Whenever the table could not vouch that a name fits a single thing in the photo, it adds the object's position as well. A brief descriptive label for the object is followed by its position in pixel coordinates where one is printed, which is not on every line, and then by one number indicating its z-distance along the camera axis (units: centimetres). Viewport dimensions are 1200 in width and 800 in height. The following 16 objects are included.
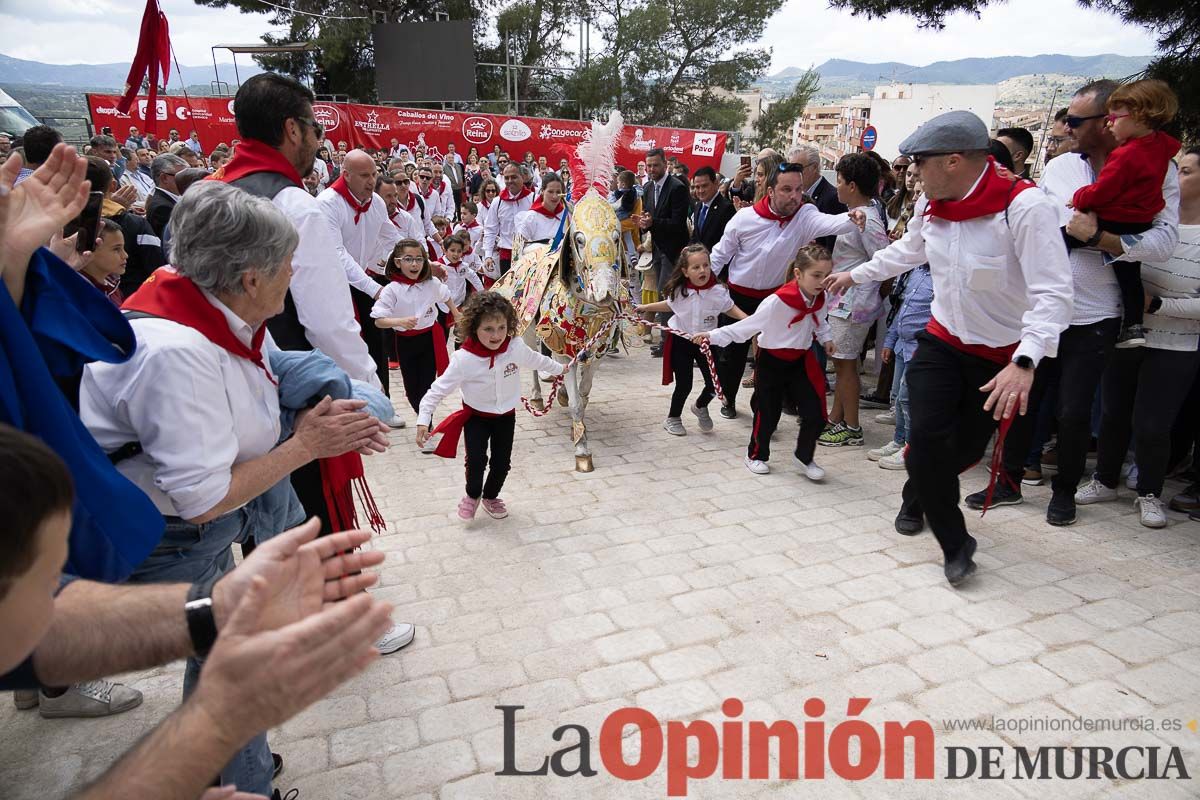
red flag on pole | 659
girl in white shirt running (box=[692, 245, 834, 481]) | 498
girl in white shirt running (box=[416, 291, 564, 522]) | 432
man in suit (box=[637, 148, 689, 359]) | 818
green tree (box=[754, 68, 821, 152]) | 3444
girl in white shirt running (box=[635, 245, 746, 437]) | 568
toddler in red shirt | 374
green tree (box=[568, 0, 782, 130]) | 3309
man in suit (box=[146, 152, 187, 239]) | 560
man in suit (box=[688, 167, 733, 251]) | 762
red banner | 1761
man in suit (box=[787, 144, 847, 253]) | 628
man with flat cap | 322
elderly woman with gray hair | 182
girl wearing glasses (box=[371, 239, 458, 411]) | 555
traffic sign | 1526
